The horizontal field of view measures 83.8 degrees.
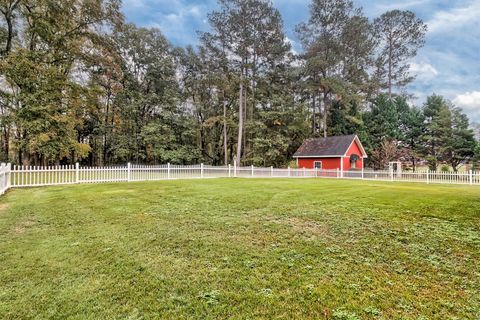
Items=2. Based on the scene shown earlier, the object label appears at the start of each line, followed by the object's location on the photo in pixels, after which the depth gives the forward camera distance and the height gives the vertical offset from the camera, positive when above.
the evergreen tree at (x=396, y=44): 29.58 +13.24
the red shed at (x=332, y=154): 22.77 +0.61
